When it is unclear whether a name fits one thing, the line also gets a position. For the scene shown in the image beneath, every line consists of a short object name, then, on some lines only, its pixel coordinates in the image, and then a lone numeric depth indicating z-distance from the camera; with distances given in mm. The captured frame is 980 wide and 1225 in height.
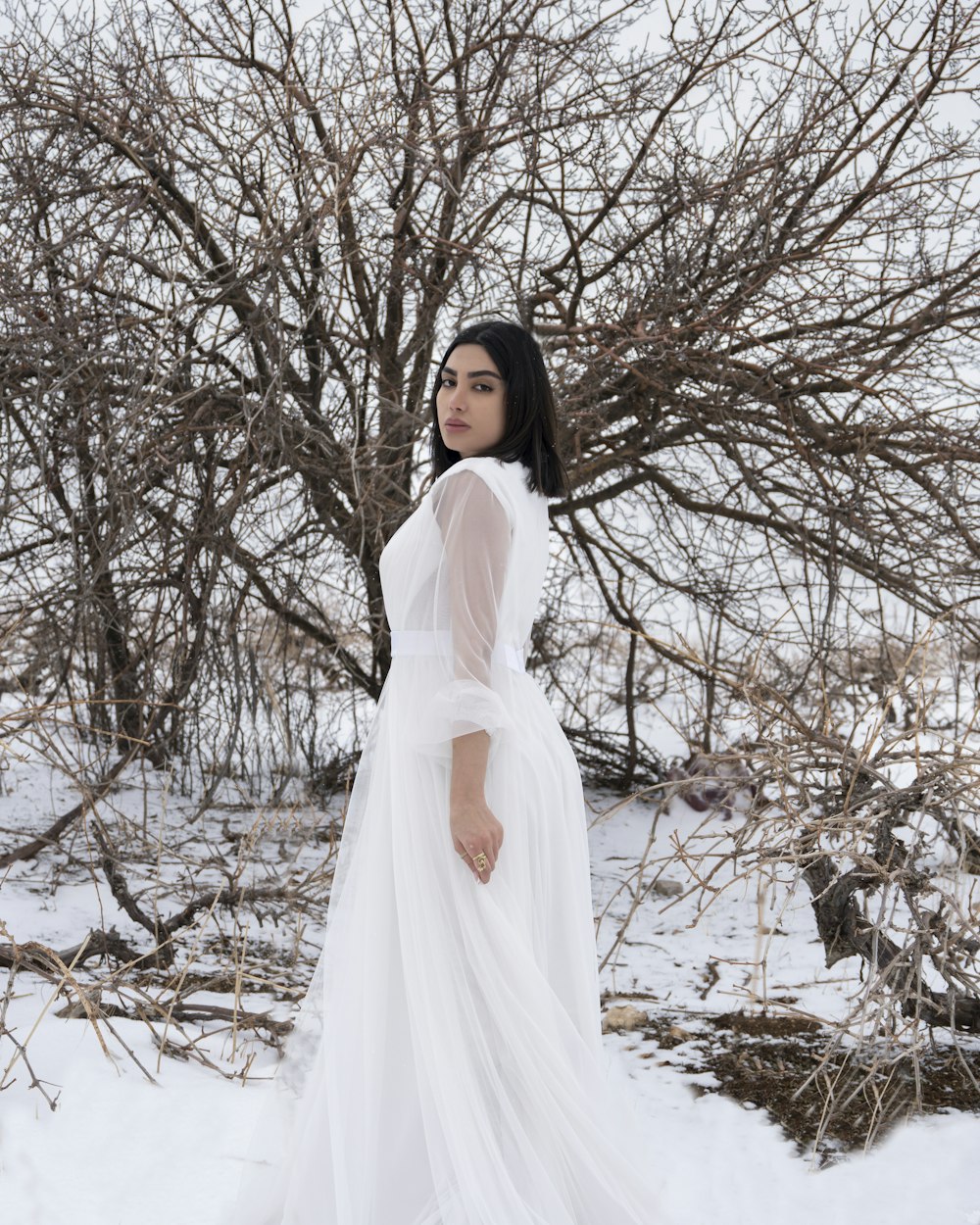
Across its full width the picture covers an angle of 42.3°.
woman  1987
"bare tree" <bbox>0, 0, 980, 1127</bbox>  3957
